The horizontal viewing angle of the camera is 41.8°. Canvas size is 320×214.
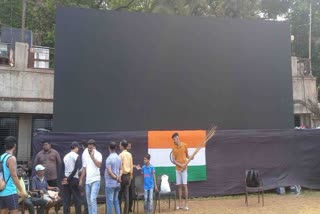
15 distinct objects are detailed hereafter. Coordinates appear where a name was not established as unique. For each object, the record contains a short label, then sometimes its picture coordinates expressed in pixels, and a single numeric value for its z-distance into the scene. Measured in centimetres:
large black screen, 1280
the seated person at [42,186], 880
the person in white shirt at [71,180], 909
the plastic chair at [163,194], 1036
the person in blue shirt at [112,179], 873
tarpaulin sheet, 1248
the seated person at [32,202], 812
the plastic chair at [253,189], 1110
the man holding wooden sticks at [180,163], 1065
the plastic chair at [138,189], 1043
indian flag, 1218
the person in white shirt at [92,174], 858
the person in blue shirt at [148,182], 970
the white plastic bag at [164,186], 1042
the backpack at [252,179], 1132
